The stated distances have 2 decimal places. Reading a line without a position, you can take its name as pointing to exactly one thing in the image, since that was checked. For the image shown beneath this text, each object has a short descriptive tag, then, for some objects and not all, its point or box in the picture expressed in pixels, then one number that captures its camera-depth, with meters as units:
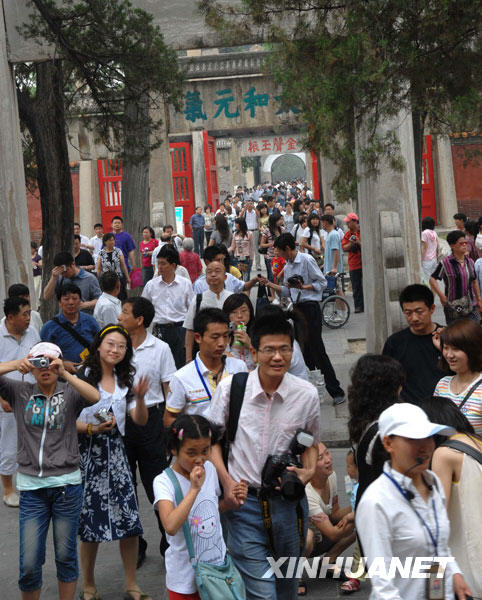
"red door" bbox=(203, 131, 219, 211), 33.41
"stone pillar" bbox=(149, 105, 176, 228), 24.34
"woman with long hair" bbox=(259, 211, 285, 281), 16.02
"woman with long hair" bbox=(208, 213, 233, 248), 16.06
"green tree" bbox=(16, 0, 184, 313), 11.04
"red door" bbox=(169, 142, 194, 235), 31.03
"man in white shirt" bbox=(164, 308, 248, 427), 5.13
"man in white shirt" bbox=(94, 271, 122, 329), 8.60
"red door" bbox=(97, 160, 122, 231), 29.97
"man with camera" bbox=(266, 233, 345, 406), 9.69
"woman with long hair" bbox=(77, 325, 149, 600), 5.31
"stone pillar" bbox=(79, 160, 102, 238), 31.09
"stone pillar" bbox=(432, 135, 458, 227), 29.73
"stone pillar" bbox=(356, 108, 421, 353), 10.20
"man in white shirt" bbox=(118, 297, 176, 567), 5.90
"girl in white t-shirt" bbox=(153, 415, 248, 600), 4.05
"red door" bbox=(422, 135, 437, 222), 26.56
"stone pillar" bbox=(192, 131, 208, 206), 32.75
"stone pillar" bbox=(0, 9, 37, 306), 10.63
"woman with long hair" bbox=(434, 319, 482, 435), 4.48
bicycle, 14.92
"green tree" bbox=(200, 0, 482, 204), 6.83
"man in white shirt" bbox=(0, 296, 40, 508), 7.22
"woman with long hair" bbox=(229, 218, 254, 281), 17.47
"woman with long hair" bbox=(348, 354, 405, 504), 4.05
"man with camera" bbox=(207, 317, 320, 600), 4.13
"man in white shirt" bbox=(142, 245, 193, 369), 9.41
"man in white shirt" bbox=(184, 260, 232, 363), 8.07
